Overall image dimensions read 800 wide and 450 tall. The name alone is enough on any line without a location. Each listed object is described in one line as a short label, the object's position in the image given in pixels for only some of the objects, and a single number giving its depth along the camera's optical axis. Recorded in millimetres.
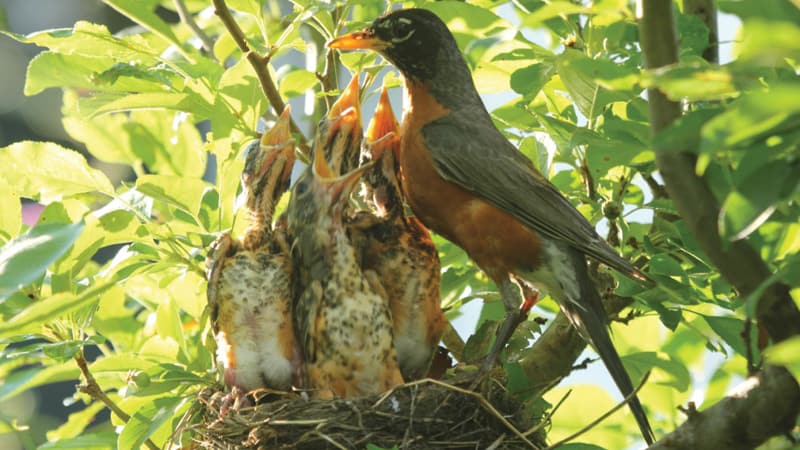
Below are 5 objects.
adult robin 5320
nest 4867
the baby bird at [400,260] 5605
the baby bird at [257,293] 5281
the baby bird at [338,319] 5332
